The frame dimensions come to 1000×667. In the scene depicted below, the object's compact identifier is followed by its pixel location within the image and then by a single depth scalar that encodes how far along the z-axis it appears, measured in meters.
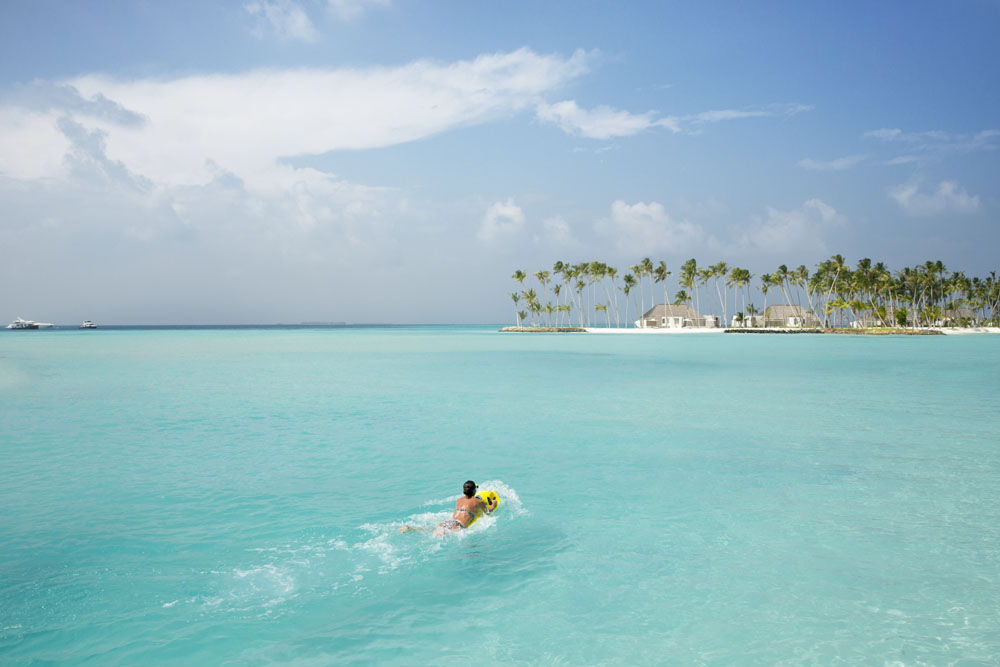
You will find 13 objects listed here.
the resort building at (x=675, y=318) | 153.62
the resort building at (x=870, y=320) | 140.35
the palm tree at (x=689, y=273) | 161.62
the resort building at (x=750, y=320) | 153.00
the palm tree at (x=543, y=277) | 184.88
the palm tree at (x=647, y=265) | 164.96
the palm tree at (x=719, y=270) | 158.25
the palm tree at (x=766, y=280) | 151.62
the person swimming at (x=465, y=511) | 9.86
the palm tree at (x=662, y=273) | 164.62
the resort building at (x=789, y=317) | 146.62
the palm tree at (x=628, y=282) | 169.38
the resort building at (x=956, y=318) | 137.12
